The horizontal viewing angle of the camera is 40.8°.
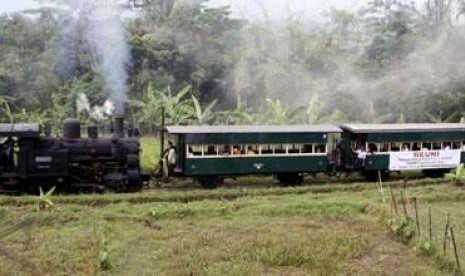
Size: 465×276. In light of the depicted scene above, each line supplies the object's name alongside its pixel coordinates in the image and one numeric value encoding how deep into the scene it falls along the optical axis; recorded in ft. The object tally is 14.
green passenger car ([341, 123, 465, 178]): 72.64
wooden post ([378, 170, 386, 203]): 57.32
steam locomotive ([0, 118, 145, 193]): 61.11
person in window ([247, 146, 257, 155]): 68.13
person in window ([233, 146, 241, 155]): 67.67
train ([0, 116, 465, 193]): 61.82
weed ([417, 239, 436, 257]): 40.50
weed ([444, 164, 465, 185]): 70.63
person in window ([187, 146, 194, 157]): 66.28
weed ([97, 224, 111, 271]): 36.70
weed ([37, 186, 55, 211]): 54.95
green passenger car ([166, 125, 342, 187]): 66.54
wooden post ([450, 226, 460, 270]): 35.45
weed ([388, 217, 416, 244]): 44.91
